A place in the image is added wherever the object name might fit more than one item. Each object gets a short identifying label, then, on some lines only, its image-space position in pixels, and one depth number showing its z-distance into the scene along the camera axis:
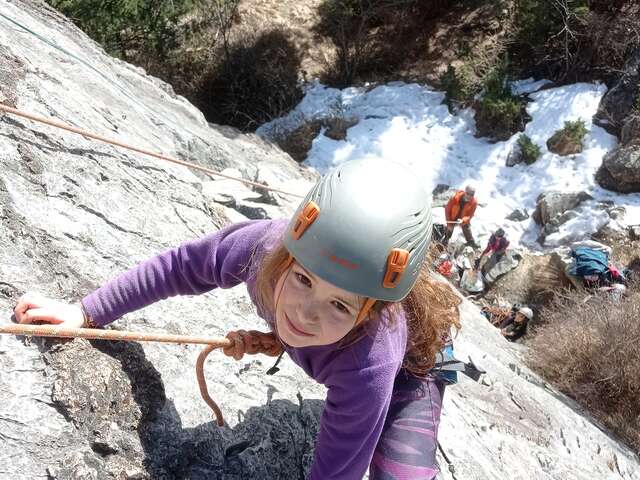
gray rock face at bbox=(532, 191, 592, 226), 9.54
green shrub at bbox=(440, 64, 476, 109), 11.59
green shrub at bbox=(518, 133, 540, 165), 10.41
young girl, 1.36
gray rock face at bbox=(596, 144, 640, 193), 9.45
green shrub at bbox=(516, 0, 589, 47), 11.15
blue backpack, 7.11
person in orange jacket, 8.23
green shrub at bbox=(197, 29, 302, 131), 12.38
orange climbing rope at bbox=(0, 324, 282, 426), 1.24
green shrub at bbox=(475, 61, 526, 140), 10.77
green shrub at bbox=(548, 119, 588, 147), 10.21
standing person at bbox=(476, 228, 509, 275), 8.40
